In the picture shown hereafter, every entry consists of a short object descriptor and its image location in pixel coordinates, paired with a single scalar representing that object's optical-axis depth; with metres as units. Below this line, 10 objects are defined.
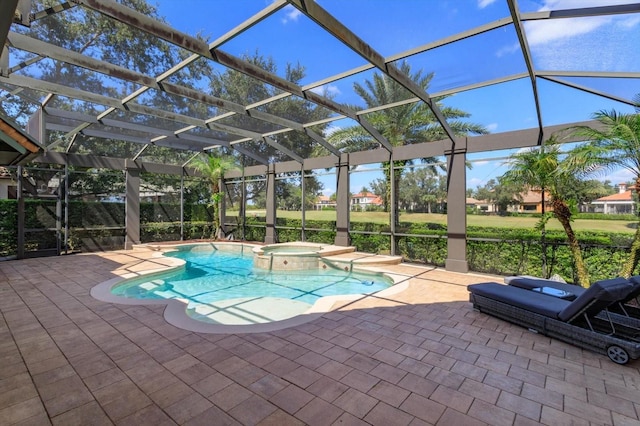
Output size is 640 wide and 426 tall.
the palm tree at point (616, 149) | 5.14
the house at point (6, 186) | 11.76
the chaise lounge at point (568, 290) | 3.83
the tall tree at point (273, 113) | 7.21
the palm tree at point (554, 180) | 6.00
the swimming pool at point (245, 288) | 5.43
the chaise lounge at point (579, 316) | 3.46
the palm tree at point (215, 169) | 13.70
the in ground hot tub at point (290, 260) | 9.34
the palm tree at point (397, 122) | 10.03
